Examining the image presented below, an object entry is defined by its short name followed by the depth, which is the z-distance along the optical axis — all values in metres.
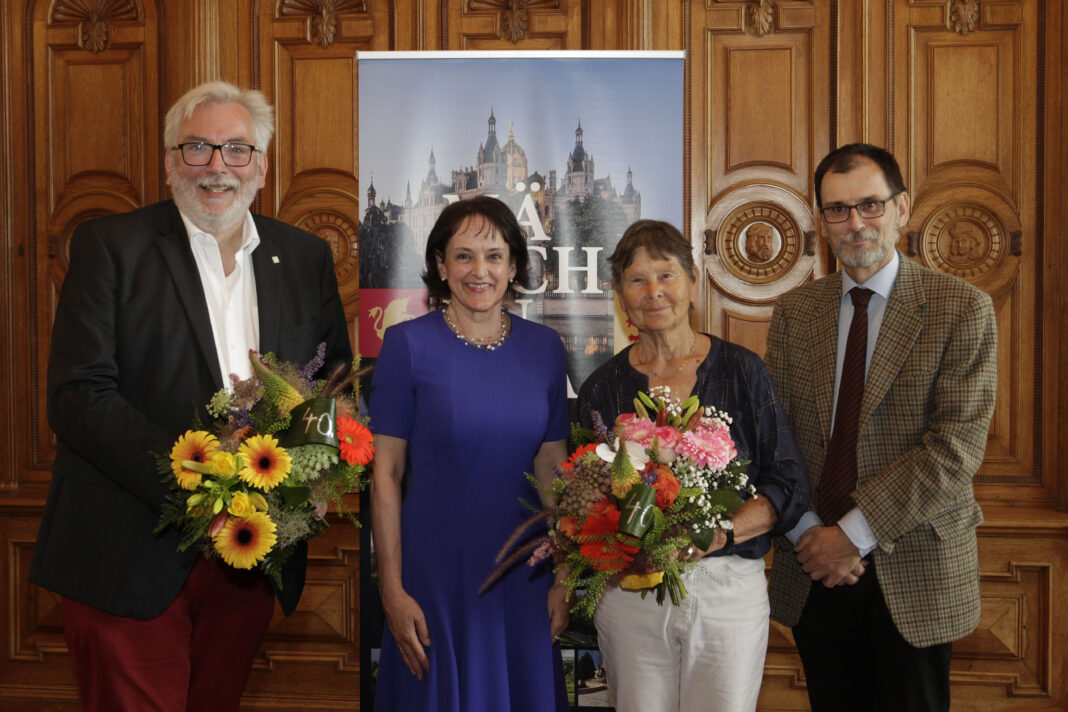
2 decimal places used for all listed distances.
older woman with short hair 2.04
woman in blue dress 2.27
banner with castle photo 3.33
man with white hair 2.10
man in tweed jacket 2.21
